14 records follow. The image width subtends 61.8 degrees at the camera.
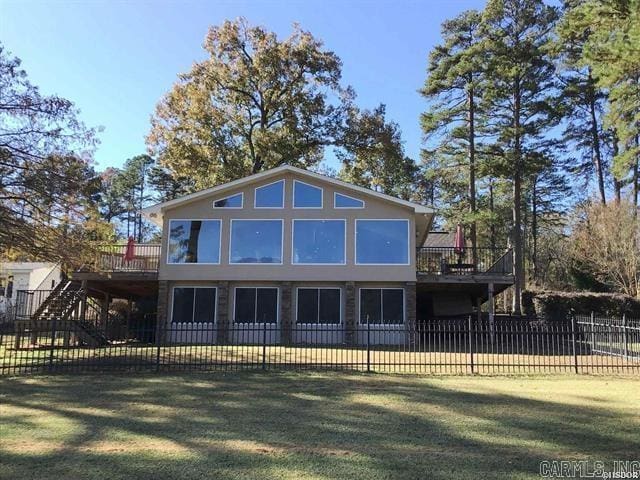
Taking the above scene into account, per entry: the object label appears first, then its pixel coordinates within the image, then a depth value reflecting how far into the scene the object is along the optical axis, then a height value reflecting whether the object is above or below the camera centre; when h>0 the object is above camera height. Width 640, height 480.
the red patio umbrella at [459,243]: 21.26 +2.90
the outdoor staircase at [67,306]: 18.19 +0.11
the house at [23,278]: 34.09 +2.05
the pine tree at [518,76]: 28.75 +12.94
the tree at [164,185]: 50.86 +12.25
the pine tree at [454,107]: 30.43 +12.09
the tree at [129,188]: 56.22 +12.85
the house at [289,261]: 20.36 +1.93
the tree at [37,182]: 13.74 +3.29
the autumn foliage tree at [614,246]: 27.16 +3.56
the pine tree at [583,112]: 29.72 +12.69
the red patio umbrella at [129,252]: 21.38 +2.31
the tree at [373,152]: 32.50 +9.84
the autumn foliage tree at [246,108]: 31.53 +12.24
